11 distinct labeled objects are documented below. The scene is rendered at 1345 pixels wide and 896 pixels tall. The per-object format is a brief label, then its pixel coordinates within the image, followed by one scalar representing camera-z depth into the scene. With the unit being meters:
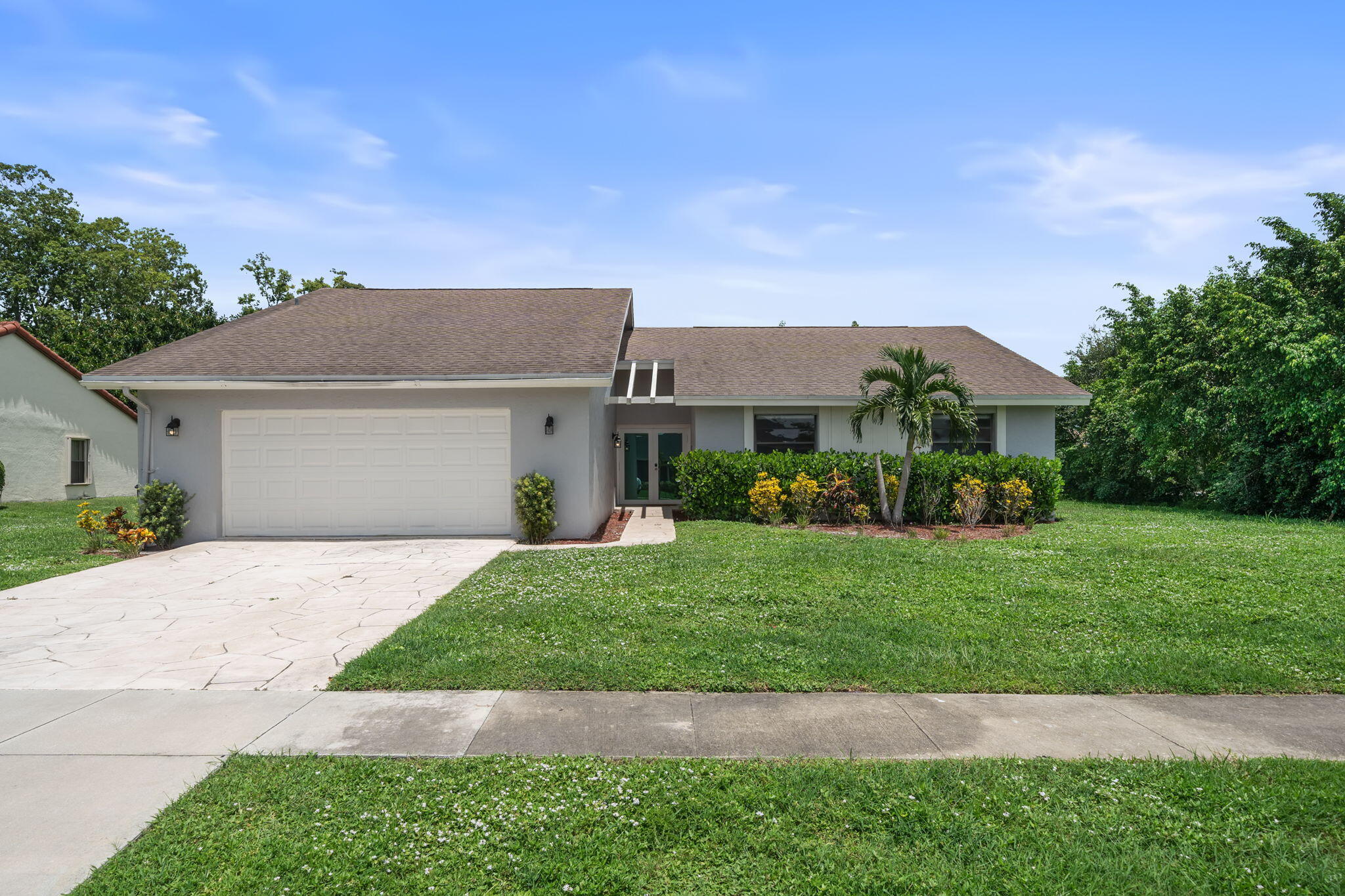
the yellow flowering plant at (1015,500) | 14.36
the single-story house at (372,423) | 11.98
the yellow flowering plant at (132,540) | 11.00
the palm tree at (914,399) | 13.81
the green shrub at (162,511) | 11.64
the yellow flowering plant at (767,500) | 13.89
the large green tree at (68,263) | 37.34
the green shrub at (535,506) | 11.84
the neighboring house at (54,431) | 20.03
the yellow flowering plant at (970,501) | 14.22
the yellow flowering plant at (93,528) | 11.27
